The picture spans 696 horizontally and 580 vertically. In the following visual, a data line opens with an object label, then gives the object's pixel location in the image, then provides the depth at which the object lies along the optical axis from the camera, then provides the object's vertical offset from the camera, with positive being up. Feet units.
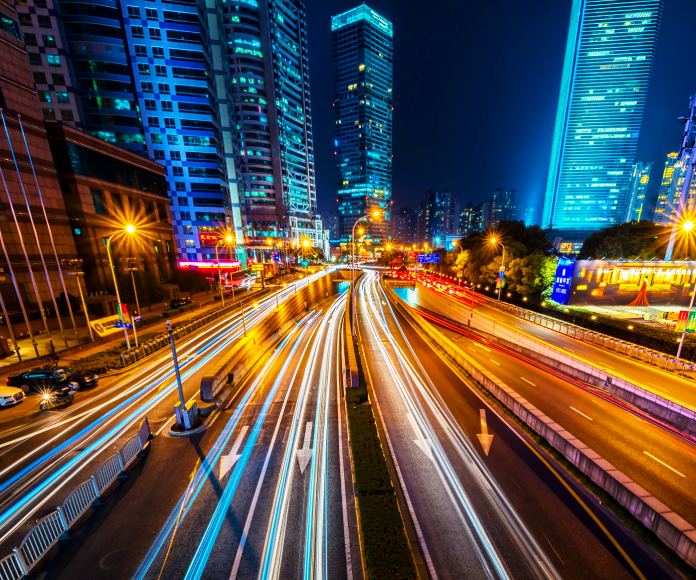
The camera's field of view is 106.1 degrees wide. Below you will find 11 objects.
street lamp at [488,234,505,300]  128.36 -21.67
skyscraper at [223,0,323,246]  324.00 +173.17
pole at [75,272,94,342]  92.18 -32.13
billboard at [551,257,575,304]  125.29 -23.62
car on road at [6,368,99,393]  62.08 -33.05
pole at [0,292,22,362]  74.70 -27.85
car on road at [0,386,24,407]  57.47 -33.66
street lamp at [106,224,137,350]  77.99 -21.90
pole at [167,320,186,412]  44.47 -25.77
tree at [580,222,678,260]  156.04 -7.70
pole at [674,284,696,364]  67.62 -31.75
